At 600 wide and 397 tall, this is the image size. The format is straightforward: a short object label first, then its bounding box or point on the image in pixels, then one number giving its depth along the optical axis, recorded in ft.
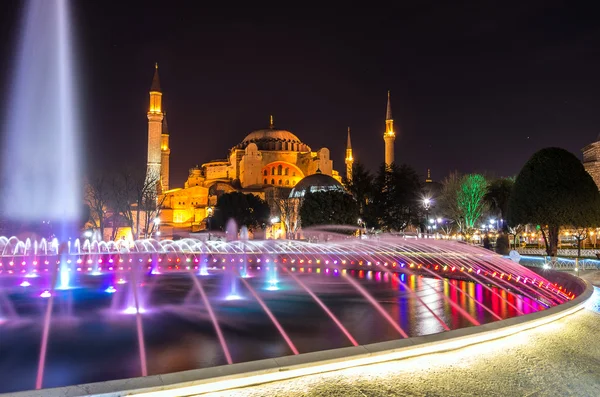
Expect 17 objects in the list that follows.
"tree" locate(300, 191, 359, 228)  125.29
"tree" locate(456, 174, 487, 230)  135.64
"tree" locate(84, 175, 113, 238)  118.73
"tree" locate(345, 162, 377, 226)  128.26
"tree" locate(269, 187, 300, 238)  160.27
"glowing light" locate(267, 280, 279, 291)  45.55
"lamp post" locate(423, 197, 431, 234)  143.58
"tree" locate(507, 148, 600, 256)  69.51
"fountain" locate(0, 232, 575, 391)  24.67
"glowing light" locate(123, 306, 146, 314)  33.93
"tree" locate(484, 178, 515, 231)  134.14
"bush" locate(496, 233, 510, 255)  76.57
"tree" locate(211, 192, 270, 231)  160.25
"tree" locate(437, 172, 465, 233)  147.54
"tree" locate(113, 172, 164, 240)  121.49
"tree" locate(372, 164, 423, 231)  126.72
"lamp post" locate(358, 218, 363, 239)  130.49
